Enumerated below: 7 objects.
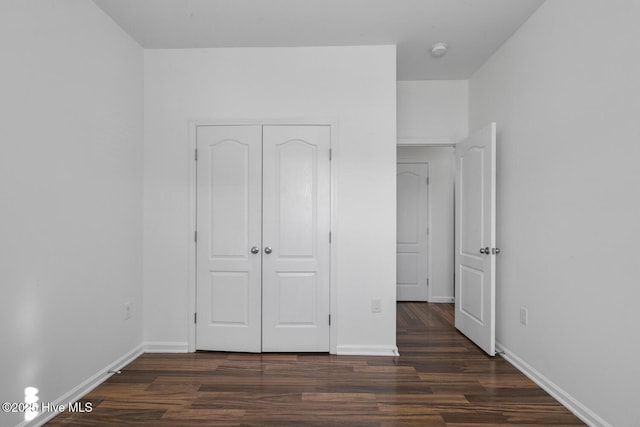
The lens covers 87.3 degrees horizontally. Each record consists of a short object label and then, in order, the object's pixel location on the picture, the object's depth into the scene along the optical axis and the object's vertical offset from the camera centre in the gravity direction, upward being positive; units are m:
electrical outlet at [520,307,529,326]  2.63 -0.78
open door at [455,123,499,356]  2.89 -0.19
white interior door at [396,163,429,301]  4.97 -0.19
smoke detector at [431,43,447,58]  2.96 +1.51
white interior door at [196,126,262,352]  3.03 -0.18
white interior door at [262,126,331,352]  3.02 -0.15
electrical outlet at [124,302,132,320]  2.79 -0.78
